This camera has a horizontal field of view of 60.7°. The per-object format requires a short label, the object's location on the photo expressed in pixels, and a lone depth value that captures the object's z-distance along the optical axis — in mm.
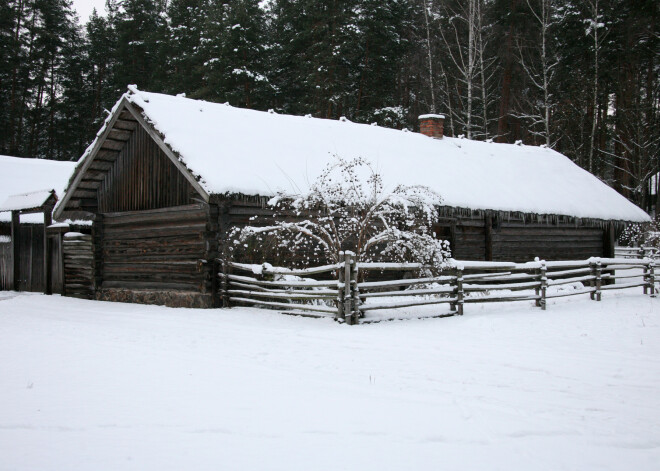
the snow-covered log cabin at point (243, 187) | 14242
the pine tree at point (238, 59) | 31734
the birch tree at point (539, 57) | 27203
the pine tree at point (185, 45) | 34906
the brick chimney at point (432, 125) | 22422
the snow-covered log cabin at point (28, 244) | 19250
